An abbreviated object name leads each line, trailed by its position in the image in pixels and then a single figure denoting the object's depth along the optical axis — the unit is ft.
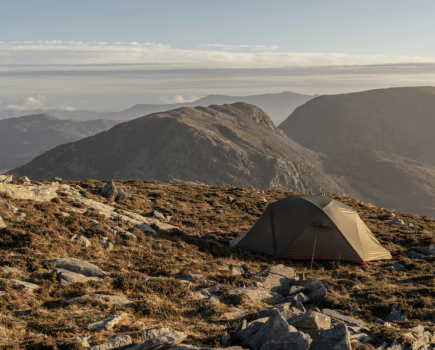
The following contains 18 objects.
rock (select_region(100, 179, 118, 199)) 76.68
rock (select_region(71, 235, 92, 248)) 47.59
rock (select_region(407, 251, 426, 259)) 64.64
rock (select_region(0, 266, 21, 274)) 34.53
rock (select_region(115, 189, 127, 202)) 78.03
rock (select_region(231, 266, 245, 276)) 48.79
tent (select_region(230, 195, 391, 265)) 59.77
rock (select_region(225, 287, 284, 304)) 38.04
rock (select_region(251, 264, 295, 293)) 43.21
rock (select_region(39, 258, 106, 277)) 38.19
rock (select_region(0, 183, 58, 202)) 56.24
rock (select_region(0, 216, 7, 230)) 44.16
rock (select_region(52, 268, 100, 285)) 34.72
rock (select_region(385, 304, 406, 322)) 35.01
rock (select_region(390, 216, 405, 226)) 92.63
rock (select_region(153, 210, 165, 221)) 73.29
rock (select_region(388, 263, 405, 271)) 57.12
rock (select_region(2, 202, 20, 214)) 50.56
